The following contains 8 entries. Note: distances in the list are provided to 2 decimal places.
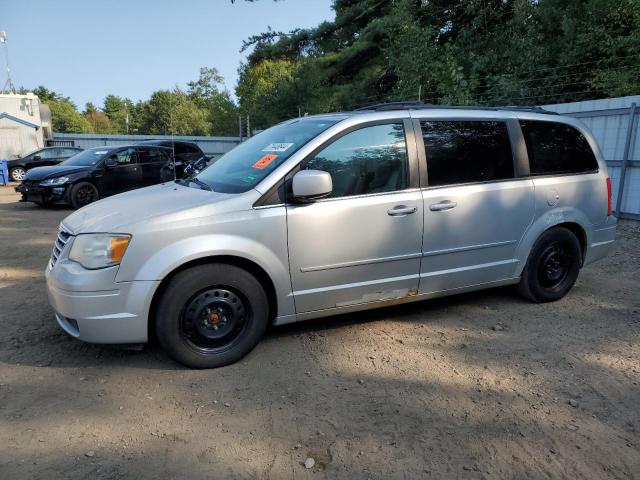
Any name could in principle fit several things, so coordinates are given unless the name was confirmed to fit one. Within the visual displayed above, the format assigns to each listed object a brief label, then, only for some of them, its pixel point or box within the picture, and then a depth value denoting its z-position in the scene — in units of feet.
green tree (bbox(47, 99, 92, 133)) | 215.92
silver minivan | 10.68
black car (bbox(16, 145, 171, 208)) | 36.81
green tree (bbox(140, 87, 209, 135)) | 181.68
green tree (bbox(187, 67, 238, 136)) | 146.61
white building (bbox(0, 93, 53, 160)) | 77.30
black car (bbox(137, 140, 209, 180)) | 43.32
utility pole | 91.45
